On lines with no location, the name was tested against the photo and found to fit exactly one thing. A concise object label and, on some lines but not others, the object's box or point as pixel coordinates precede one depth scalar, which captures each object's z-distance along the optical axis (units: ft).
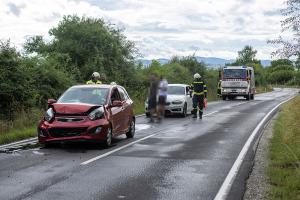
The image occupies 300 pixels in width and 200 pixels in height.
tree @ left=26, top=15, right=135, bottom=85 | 92.89
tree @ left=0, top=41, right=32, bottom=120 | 59.26
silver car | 79.00
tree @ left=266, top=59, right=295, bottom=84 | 495.24
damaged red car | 40.65
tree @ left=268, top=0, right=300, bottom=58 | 44.14
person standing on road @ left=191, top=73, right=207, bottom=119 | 75.36
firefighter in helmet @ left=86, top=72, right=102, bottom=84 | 53.04
